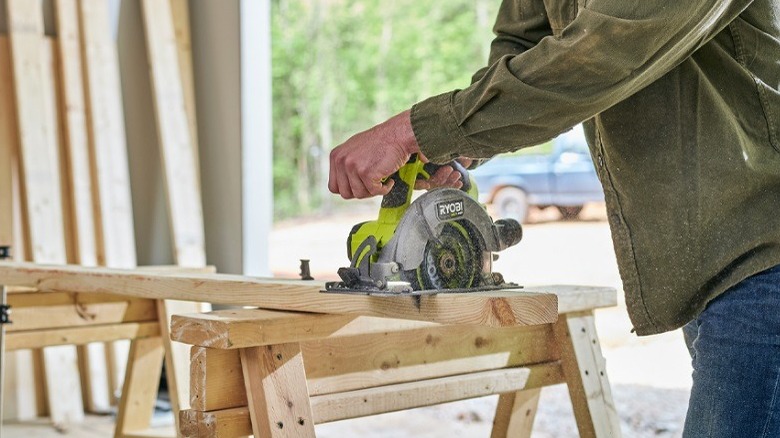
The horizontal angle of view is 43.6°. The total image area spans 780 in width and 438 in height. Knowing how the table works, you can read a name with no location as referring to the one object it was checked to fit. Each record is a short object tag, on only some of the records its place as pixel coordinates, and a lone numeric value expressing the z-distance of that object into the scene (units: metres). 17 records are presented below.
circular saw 1.75
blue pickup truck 8.48
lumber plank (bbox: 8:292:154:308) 3.30
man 1.54
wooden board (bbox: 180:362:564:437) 1.87
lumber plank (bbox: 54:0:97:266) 4.58
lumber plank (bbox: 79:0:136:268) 4.62
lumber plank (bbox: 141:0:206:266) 4.70
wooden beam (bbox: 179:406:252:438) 1.85
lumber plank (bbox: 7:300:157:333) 3.30
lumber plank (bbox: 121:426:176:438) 3.46
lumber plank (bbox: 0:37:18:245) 4.45
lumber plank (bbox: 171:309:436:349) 1.81
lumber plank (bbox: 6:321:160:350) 3.32
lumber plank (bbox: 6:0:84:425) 4.44
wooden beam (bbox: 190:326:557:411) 1.88
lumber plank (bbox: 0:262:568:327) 1.62
